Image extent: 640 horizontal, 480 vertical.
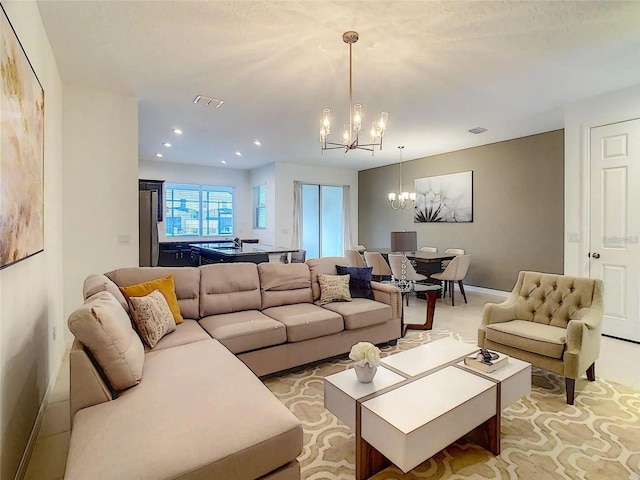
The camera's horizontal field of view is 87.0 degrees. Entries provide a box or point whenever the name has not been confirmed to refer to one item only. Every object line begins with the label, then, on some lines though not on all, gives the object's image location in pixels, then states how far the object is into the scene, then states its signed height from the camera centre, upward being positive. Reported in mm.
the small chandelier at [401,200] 7125 +796
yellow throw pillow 2574 -440
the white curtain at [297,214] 8211 +509
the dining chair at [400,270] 5272 -549
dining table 5750 -445
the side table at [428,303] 4027 -824
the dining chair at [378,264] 5871 -511
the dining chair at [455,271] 5473 -584
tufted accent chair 2500 -764
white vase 1935 -792
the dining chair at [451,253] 6285 -329
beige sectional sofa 1256 -789
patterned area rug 1802 -1252
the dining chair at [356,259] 6426 -459
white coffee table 1565 -873
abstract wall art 1525 +432
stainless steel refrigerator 5297 +86
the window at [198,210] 8258 +628
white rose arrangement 1896 -678
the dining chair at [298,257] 6145 -405
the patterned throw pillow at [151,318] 2326 -594
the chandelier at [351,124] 2719 +1013
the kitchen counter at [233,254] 5188 -308
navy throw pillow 3708 -532
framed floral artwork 6648 +771
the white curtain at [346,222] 9109 +349
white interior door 3734 +150
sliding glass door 8695 +389
